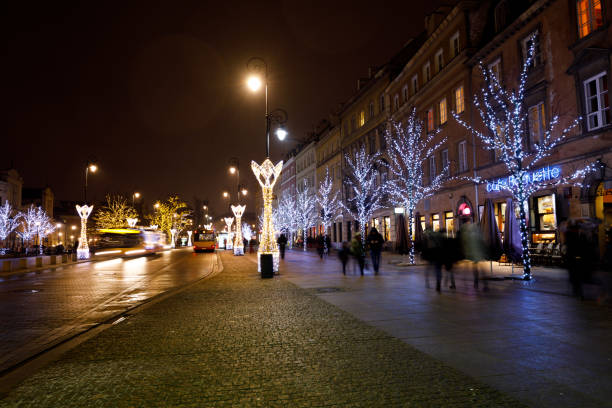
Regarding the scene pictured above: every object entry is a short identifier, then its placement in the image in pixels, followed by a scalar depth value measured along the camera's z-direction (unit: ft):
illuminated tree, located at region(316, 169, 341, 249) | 183.20
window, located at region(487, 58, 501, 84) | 78.92
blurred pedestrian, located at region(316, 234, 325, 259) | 108.59
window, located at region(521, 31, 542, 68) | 68.85
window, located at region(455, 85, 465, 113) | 90.89
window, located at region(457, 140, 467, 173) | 91.66
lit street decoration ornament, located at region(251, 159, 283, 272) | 65.72
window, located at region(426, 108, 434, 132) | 107.16
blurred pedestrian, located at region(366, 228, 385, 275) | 60.75
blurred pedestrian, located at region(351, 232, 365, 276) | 60.59
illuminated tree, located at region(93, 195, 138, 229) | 235.40
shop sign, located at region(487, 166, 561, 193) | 65.09
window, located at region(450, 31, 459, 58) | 93.61
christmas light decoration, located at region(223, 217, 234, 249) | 234.54
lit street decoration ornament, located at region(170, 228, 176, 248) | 278.26
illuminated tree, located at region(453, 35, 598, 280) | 48.75
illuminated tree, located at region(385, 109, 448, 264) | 100.89
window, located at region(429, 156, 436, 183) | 106.52
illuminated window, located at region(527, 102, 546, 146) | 68.33
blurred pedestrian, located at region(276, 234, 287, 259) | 104.68
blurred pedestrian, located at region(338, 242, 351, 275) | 63.62
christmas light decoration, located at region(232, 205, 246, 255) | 147.64
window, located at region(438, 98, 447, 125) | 99.76
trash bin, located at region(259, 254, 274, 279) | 60.03
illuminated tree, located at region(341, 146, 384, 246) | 133.02
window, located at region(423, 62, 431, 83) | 106.93
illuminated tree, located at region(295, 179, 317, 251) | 217.58
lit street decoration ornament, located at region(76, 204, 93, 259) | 124.36
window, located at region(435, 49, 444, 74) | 100.45
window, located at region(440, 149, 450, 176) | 97.97
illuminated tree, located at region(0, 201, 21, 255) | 218.59
